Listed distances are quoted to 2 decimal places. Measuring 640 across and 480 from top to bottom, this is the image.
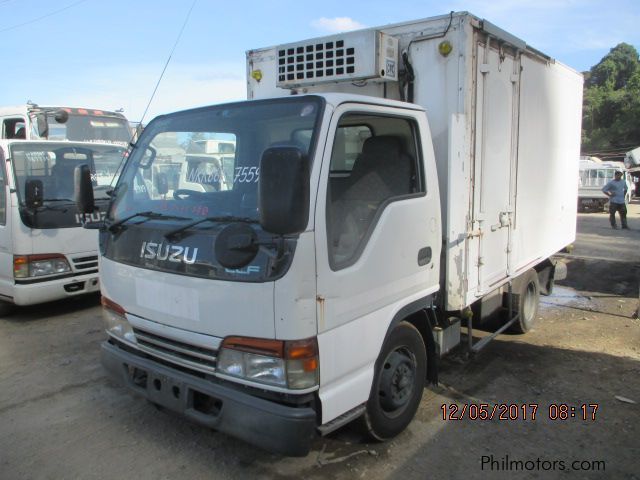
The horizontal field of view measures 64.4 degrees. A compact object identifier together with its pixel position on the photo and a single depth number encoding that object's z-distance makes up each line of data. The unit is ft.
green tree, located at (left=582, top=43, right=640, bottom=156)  138.10
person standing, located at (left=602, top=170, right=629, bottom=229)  50.16
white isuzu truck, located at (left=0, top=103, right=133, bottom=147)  29.86
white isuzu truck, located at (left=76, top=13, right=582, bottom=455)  8.16
